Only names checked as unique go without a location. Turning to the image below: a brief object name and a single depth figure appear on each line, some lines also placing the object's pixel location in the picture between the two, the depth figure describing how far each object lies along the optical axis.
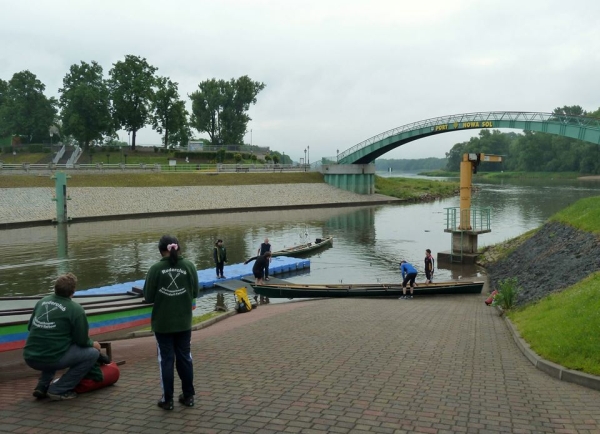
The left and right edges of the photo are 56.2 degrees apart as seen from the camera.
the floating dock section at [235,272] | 21.05
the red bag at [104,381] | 6.79
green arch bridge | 43.28
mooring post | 46.75
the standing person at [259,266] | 21.52
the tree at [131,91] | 81.88
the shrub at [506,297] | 15.56
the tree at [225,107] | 107.38
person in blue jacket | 20.28
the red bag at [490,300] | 17.66
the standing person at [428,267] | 22.50
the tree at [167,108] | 86.45
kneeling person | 6.41
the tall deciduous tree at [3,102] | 87.62
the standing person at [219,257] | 23.09
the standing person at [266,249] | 22.19
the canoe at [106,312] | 9.95
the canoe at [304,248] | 31.13
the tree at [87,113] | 78.19
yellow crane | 30.64
